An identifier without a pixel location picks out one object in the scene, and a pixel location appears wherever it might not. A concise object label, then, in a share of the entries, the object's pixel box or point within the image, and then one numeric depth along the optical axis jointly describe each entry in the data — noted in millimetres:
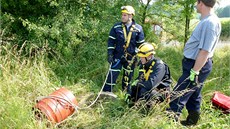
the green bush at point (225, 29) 15614
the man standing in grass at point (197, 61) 3664
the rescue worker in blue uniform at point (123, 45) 5609
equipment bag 4820
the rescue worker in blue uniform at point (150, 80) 4406
